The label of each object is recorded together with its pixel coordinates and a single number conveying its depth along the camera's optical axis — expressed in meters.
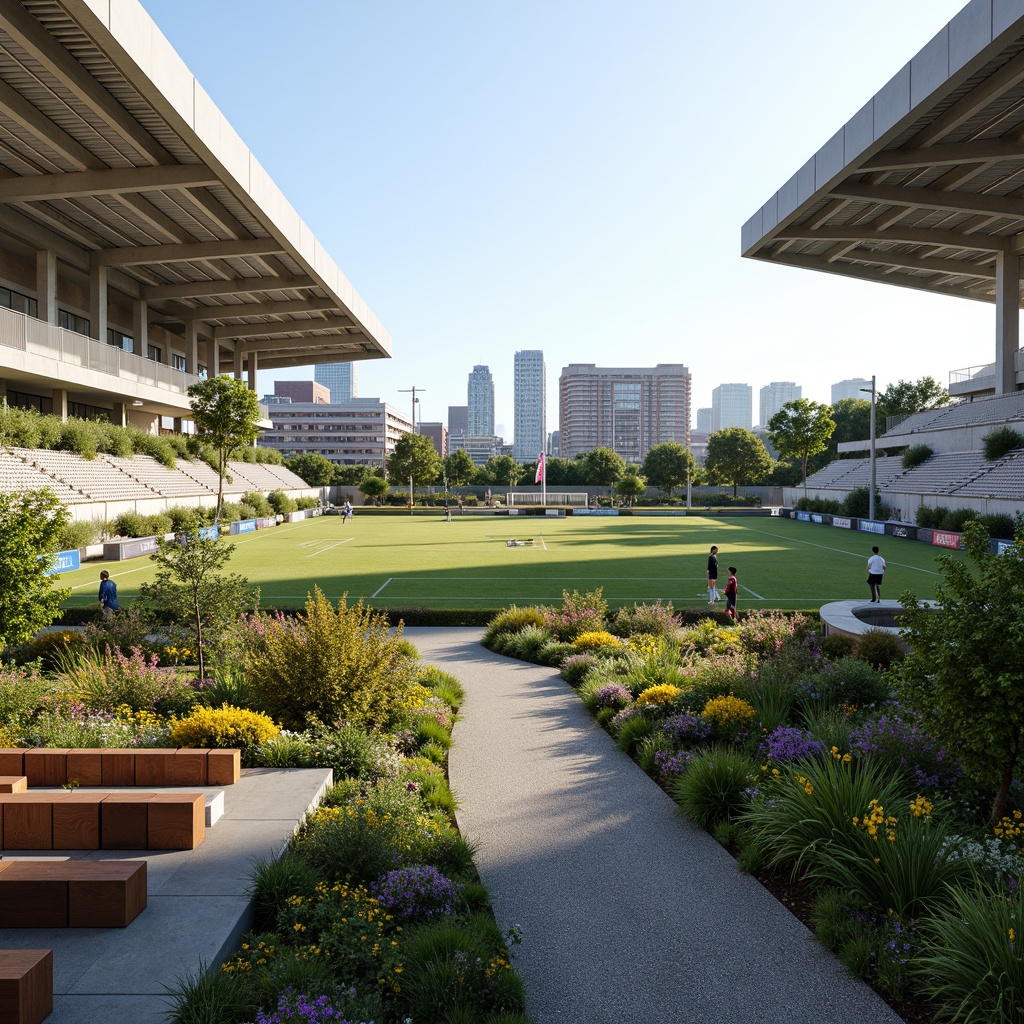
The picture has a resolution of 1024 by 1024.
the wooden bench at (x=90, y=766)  7.16
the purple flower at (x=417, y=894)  5.41
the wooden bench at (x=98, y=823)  6.04
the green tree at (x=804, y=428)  73.88
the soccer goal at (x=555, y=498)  97.69
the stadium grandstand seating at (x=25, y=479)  29.69
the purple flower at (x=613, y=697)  11.05
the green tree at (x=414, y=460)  79.25
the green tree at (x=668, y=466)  95.19
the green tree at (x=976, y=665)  5.96
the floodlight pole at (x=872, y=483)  46.69
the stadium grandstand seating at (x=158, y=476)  41.69
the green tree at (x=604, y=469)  101.38
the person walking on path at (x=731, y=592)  18.80
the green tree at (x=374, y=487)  79.81
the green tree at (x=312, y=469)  90.94
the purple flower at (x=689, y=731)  9.08
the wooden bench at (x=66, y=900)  4.95
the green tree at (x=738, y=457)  87.00
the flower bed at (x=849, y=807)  4.66
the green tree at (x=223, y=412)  42.69
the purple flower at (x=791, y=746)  7.77
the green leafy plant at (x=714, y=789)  7.37
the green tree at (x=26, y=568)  8.59
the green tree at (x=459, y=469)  100.94
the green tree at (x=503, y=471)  111.12
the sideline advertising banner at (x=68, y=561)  27.77
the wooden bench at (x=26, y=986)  3.79
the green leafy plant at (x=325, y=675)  9.41
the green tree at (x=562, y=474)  107.81
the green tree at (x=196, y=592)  11.10
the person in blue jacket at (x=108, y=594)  16.42
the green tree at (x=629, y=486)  83.31
